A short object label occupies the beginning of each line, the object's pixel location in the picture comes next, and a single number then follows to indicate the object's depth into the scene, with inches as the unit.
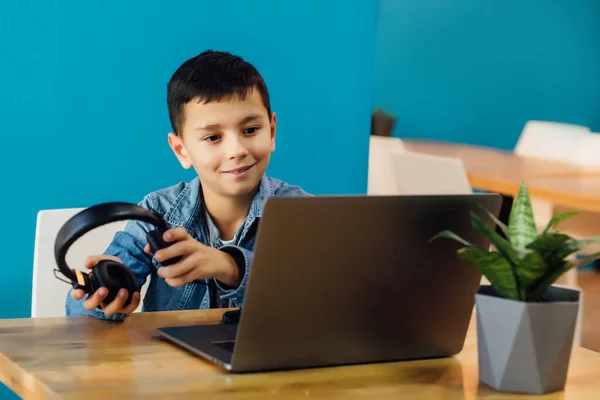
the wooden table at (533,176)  115.3
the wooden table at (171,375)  50.0
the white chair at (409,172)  118.1
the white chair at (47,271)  68.2
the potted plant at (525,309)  51.4
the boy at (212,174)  68.0
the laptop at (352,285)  51.0
